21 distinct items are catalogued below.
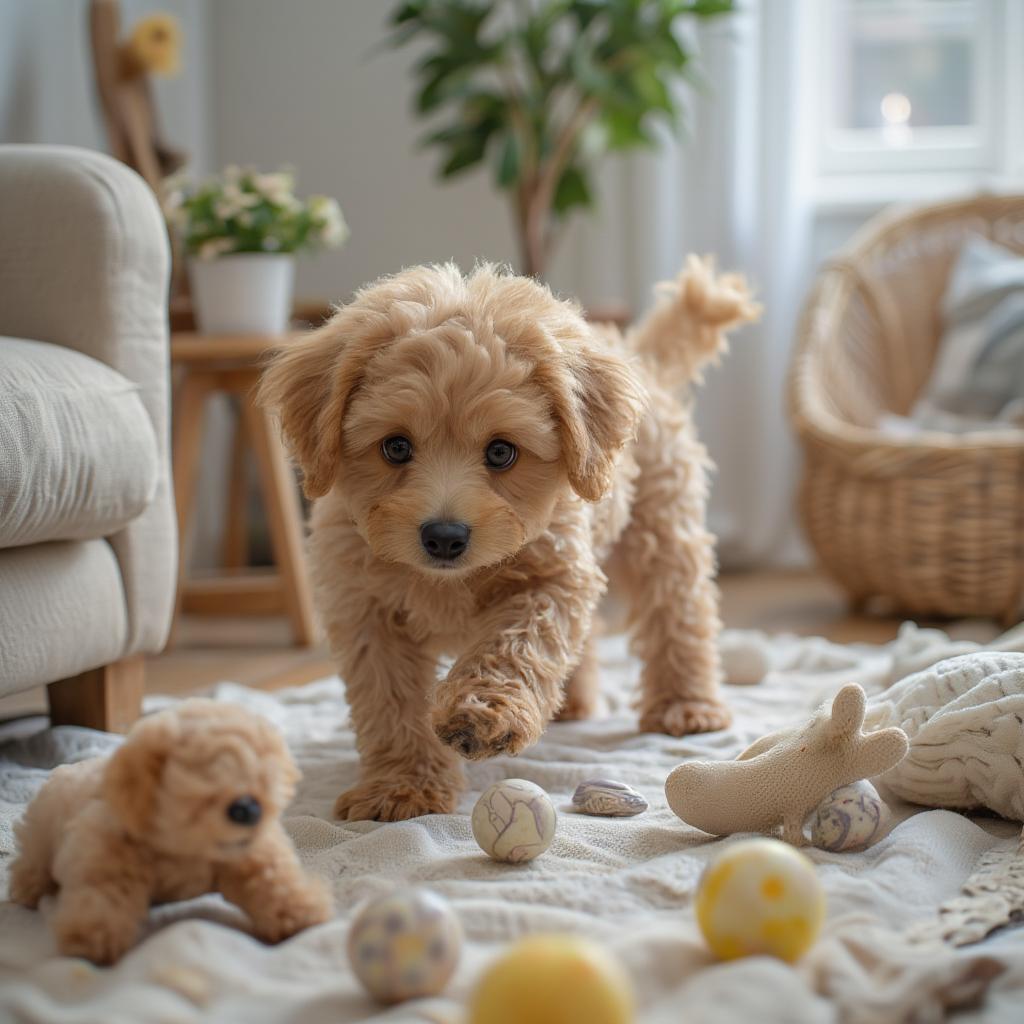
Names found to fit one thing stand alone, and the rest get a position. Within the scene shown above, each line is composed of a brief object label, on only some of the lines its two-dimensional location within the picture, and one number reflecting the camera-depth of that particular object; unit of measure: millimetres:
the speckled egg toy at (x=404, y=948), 1207
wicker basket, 3551
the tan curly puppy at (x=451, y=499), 1773
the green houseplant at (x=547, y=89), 4156
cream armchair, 2027
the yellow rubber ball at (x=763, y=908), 1245
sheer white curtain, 4738
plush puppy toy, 1281
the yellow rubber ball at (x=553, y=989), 1016
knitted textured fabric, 1745
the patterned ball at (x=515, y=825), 1621
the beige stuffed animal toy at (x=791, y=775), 1668
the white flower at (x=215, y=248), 3523
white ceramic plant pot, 3529
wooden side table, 3438
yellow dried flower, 4066
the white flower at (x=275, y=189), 3637
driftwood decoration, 4062
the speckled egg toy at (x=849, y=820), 1643
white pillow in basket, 4113
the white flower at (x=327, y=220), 3701
